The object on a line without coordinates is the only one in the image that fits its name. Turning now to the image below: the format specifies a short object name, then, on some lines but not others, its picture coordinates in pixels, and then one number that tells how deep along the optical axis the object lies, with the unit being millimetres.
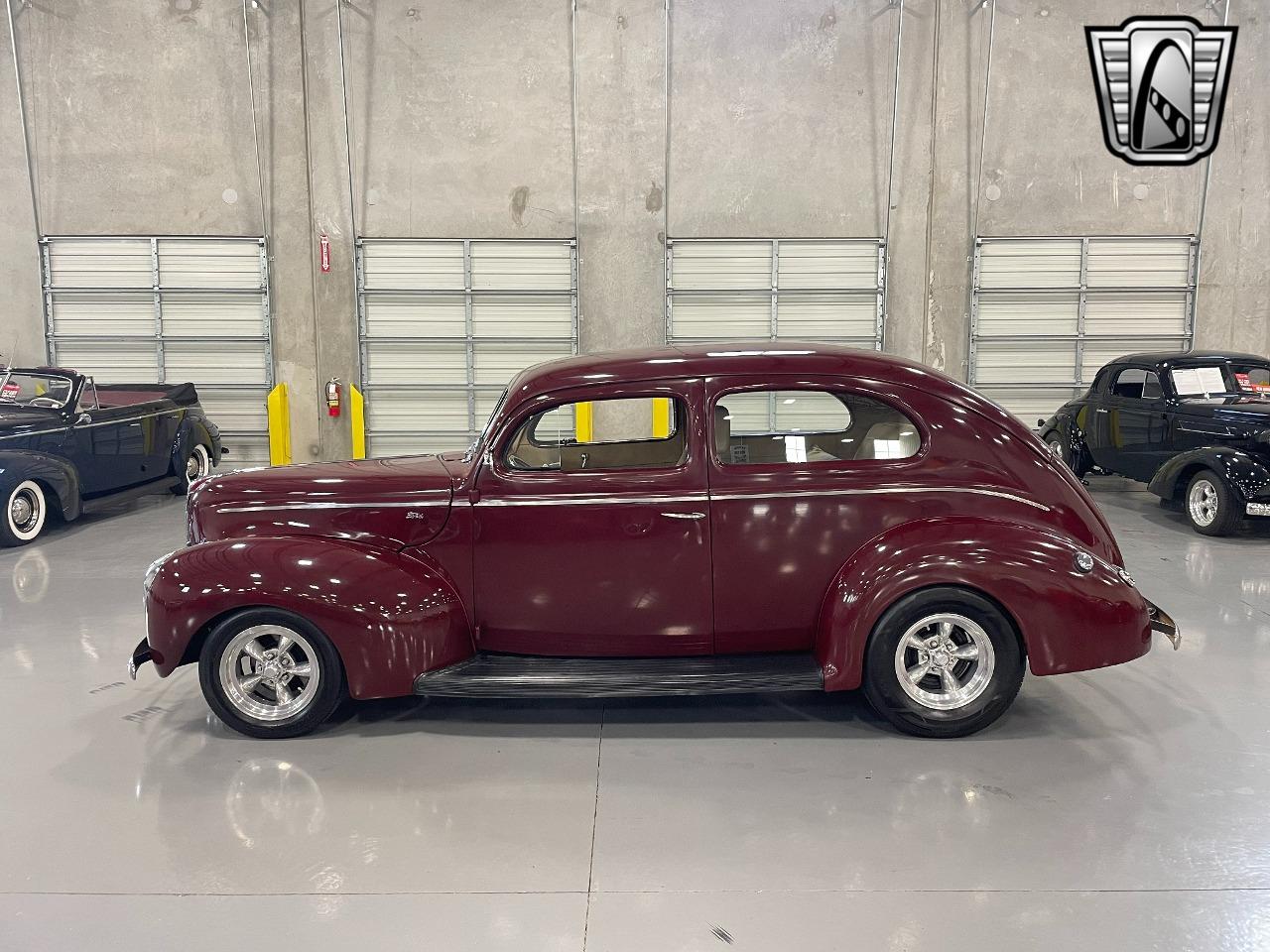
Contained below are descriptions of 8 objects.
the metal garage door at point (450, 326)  12000
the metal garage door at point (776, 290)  11953
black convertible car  7938
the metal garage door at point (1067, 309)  11953
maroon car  3779
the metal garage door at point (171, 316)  12023
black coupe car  7695
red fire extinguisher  11930
